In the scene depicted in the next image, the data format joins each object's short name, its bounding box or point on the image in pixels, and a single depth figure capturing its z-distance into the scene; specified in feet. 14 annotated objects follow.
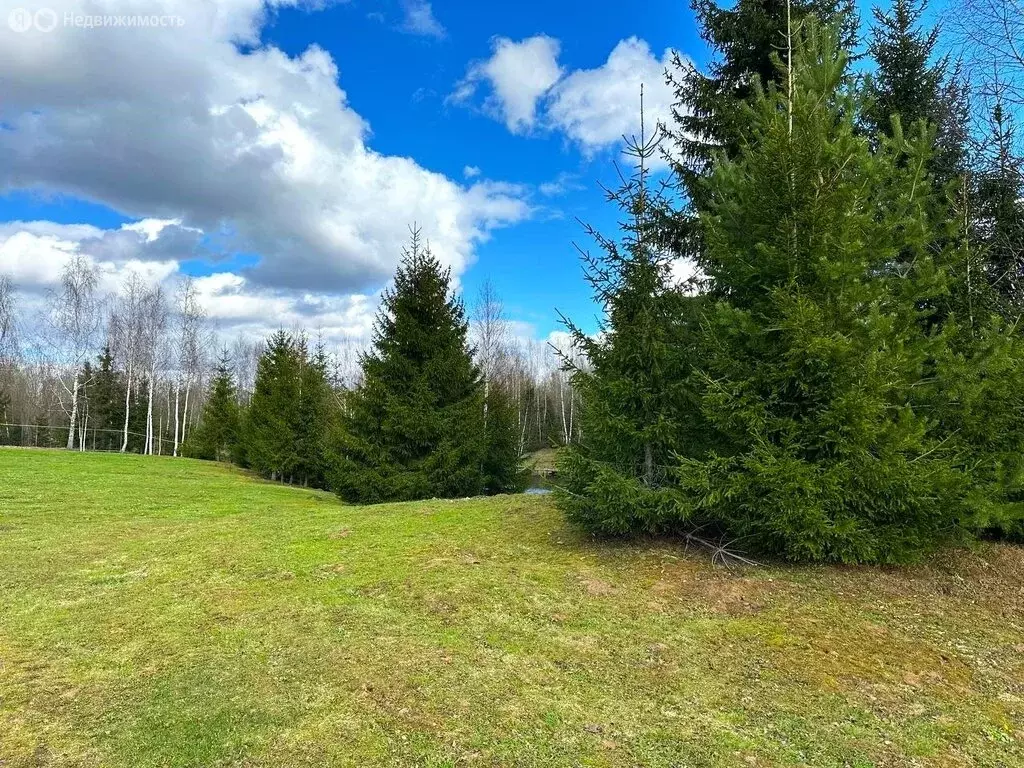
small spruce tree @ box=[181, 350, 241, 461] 92.17
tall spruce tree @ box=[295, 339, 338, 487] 65.05
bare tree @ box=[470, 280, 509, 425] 91.51
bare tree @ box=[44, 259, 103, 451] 95.61
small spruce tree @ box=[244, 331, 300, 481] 64.64
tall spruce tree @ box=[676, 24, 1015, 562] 14.66
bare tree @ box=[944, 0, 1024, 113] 21.56
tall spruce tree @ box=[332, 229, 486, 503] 39.81
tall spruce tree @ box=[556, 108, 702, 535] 17.20
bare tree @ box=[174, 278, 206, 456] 112.88
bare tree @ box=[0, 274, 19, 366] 92.10
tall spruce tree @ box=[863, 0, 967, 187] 26.37
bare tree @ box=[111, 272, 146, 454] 103.65
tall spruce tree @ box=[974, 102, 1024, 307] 23.95
